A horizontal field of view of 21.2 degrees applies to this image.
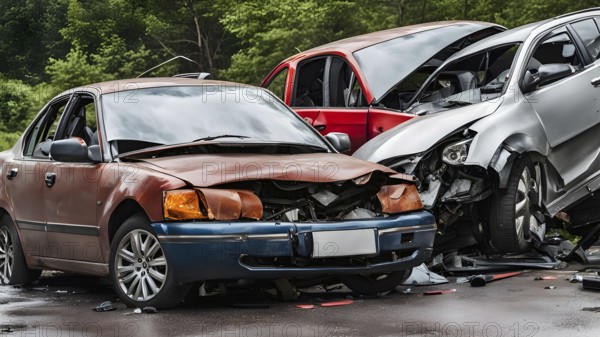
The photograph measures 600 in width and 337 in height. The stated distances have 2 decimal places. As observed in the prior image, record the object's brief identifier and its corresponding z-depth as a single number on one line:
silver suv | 12.95
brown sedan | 10.02
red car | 15.68
